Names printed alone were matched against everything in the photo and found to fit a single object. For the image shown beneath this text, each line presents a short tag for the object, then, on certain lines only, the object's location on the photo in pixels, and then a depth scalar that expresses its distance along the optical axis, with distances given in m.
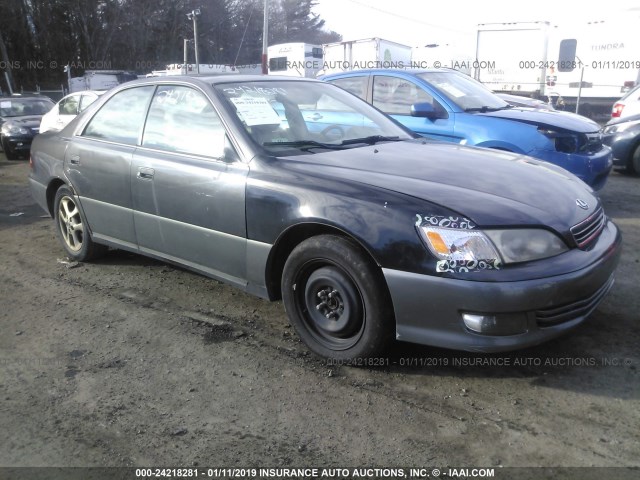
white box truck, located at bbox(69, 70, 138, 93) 28.66
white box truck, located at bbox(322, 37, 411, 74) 22.81
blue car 5.82
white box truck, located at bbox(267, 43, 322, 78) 29.14
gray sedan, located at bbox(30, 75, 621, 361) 2.66
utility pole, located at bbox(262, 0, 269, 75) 25.67
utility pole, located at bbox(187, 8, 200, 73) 24.35
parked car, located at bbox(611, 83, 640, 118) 9.51
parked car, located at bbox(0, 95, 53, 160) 12.55
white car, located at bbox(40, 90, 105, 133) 12.01
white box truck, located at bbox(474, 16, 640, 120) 16.67
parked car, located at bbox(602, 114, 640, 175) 8.54
